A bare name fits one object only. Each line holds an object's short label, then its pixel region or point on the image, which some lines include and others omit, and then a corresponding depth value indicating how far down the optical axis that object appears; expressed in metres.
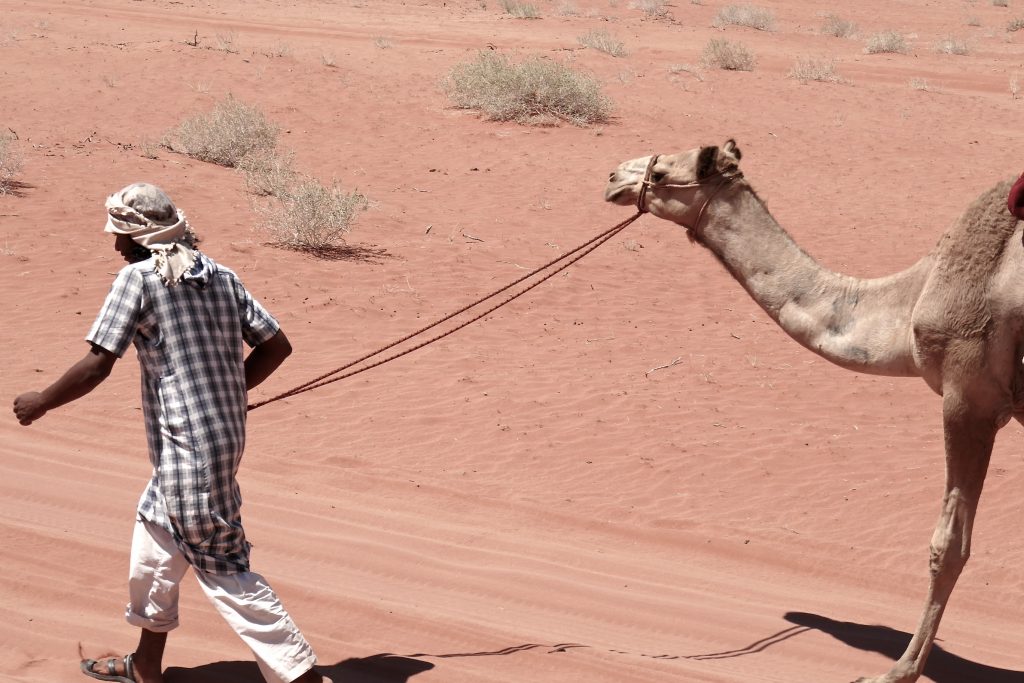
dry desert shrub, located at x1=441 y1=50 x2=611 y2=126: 23.16
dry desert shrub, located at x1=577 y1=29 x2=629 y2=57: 30.36
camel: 5.52
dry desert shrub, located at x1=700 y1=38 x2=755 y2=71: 29.59
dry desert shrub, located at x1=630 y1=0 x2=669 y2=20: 42.16
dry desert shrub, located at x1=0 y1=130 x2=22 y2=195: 15.47
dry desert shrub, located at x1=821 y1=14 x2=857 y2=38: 40.00
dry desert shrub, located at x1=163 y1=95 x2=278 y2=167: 18.80
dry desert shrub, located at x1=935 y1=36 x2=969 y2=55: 35.81
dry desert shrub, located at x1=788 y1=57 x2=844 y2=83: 29.02
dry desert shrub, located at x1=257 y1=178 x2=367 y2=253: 14.62
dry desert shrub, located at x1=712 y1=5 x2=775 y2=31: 40.50
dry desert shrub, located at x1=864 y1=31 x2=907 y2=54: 35.88
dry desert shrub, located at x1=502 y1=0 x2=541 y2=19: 38.62
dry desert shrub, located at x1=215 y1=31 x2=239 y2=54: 26.44
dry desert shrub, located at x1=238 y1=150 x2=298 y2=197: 16.75
